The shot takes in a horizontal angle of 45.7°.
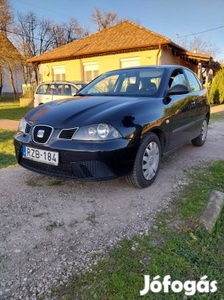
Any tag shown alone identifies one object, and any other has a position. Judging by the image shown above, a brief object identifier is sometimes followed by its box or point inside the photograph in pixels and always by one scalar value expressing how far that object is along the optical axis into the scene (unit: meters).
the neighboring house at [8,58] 21.94
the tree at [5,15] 23.02
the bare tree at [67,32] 37.78
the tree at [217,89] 15.66
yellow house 13.98
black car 2.70
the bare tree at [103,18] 39.44
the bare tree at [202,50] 38.17
